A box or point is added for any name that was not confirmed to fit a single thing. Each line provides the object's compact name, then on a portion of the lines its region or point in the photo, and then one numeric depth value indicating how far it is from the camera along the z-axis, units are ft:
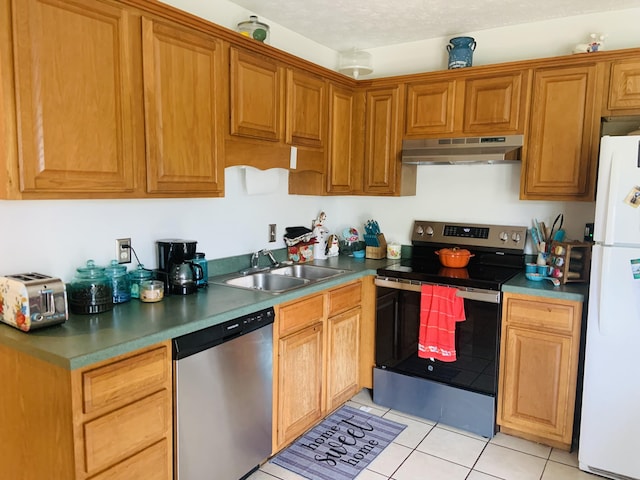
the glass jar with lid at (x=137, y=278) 7.29
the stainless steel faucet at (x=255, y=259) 9.91
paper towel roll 9.37
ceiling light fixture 11.51
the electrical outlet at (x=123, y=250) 7.51
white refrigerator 7.33
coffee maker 7.57
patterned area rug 8.08
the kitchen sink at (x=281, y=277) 9.16
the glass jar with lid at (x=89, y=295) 6.36
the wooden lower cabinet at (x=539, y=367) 8.45
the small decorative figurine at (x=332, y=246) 11.71
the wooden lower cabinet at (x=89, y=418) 5.12
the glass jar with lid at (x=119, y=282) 6.98
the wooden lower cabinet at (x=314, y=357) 8.14
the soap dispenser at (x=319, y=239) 11.33
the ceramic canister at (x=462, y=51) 10.19
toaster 5.55
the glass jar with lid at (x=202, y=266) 8.06
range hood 9.56
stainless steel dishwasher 6.29
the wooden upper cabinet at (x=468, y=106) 9.47
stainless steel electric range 9.09
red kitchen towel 9.20
